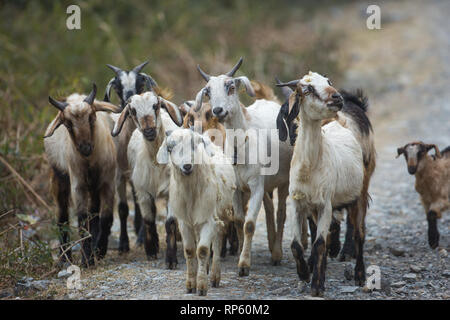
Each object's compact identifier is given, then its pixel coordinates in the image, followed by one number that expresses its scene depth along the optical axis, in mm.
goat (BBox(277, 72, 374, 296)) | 12828
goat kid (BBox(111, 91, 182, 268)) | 15078
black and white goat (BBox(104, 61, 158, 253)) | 17031
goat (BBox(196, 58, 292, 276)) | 14461
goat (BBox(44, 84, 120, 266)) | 15078
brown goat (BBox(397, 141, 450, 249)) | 17562
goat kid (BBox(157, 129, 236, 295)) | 12266
